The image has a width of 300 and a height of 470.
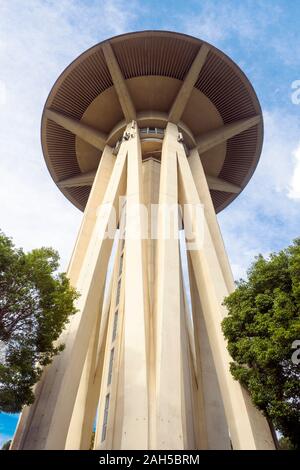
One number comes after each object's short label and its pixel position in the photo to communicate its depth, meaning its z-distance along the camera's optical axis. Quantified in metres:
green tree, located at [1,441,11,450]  36.37
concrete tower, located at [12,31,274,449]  11.82
